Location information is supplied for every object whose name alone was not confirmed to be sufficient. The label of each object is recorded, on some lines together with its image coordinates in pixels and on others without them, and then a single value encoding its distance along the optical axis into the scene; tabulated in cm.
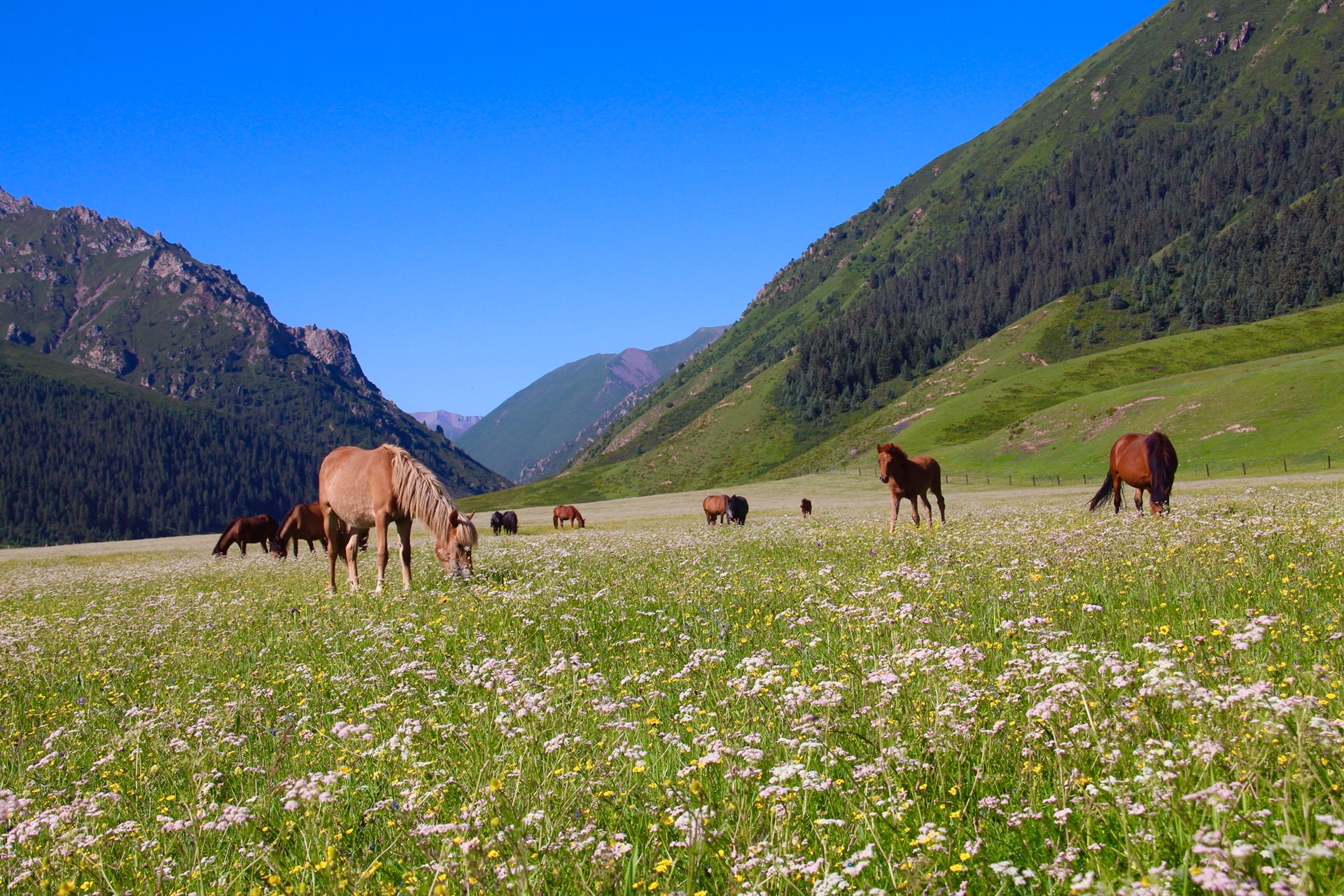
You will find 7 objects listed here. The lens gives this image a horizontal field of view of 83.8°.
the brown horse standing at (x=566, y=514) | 5788
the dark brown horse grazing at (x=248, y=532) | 4156
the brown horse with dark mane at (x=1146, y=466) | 2011
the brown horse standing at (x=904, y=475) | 2512
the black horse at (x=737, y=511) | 4269
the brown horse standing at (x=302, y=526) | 3412
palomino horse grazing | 1465
